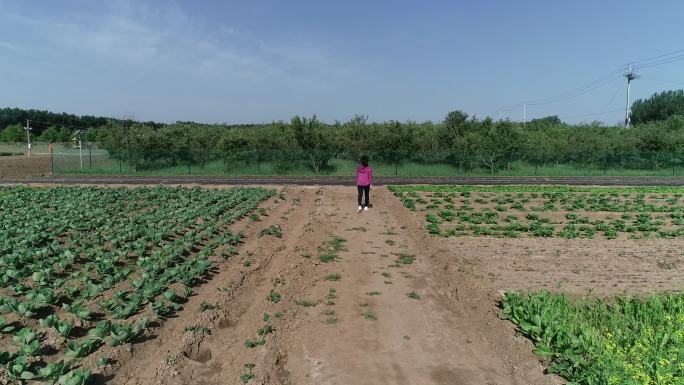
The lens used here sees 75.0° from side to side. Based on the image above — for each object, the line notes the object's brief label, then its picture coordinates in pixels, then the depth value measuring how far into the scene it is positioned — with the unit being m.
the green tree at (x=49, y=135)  84.12
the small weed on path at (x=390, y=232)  12.69
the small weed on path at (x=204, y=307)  6.47
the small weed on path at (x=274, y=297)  7.16
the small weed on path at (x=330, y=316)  6.41
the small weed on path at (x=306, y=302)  7.05
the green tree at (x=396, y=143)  36.88
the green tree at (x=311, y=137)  36.97
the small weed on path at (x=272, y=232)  12.06
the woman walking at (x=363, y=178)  15.91
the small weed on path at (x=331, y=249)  9.83
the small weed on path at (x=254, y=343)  5.52
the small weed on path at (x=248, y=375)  4.73
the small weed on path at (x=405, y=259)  9.63
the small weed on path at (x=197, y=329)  5.81
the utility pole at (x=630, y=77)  76.30
